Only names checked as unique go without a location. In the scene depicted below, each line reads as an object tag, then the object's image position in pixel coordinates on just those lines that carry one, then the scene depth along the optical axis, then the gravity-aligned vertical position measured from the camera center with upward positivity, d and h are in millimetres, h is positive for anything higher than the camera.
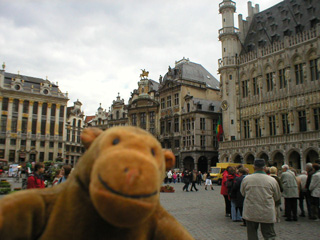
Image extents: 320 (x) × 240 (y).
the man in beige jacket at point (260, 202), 4500 -631
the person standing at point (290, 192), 8359 -867
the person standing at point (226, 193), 8938 -959
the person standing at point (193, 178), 18408 -1043
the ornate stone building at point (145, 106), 43938 +8562
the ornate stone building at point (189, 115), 37688 +6418
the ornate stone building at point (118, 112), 50875 +8771
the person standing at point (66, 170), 6223 -183
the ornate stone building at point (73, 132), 56312 +5946
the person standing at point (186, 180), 18373 -1155
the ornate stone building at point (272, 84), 26297 +8068
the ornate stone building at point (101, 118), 56969 +8618
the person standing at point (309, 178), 8520 -479
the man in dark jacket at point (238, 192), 7586 -824
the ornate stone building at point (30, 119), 46250 +7167
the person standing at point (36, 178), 6138 -357
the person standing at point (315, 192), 7891 -805
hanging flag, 34312 +3795
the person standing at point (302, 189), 9180 -854
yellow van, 26625 -958
